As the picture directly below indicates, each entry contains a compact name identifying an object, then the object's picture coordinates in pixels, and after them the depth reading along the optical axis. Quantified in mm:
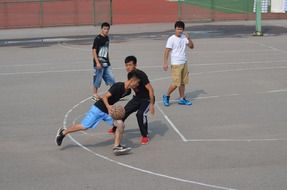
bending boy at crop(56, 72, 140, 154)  9375
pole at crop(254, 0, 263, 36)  29391
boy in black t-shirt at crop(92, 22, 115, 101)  13336
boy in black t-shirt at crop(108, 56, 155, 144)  9594
